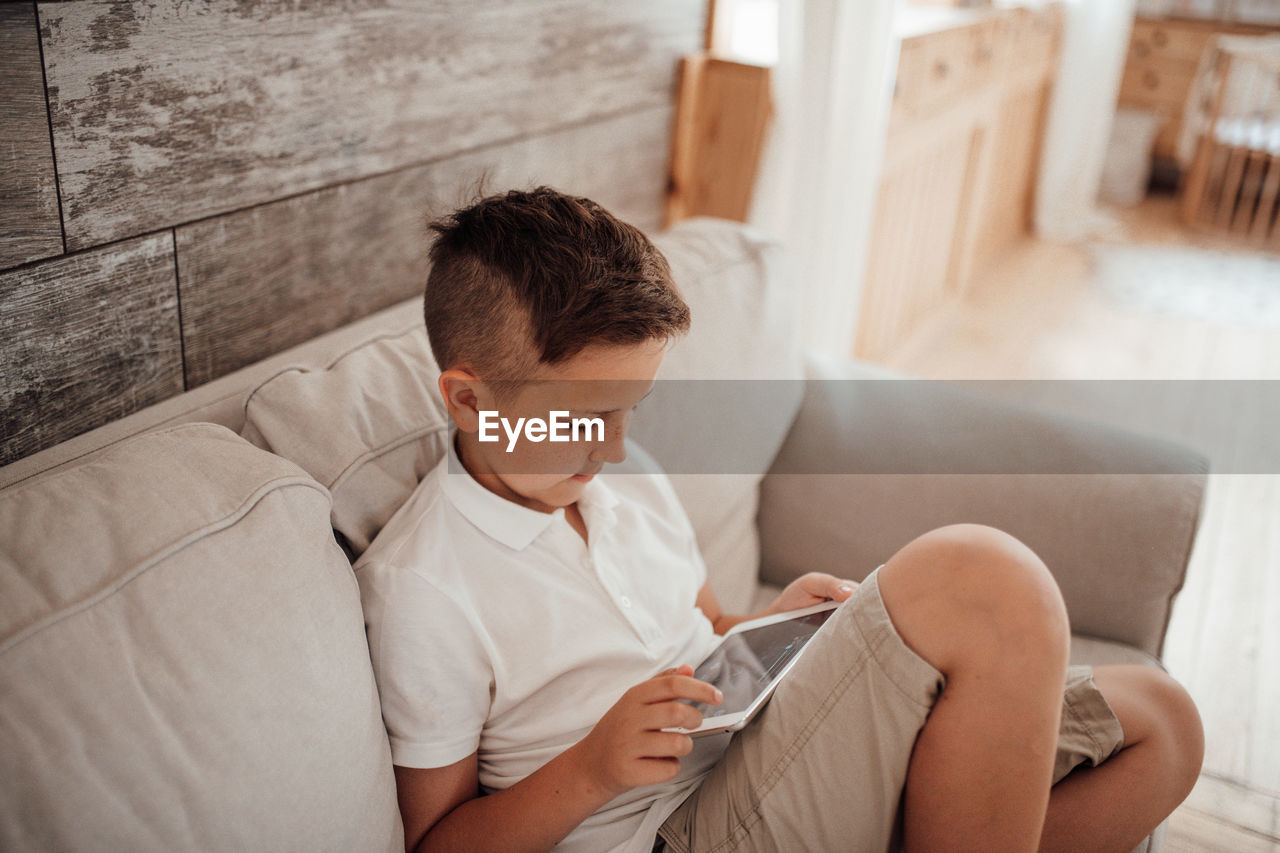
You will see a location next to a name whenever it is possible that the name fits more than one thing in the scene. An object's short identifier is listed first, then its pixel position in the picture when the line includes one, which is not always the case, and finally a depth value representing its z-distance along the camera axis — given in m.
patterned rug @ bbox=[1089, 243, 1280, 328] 3.65
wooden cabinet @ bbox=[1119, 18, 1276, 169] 4.90
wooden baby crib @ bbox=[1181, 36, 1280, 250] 4.14
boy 0.87
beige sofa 0.66
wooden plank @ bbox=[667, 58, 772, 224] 2.18
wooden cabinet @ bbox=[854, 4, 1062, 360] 2.62
